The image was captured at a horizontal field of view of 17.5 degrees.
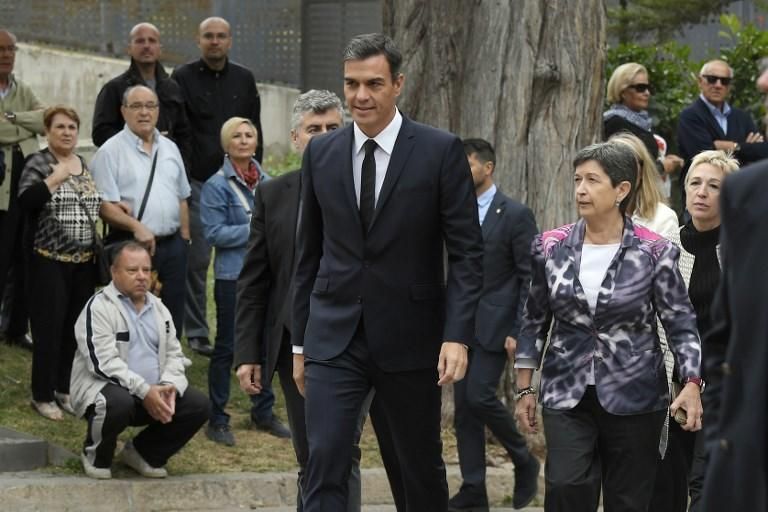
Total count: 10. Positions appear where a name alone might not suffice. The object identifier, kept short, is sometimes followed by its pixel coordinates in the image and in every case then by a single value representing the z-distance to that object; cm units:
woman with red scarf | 1558
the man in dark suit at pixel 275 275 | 1122
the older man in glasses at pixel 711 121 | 1877
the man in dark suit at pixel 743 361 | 576
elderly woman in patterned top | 1492
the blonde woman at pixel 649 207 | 1236
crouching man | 1368
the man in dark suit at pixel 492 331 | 1407
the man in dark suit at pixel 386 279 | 994
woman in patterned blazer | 1036
